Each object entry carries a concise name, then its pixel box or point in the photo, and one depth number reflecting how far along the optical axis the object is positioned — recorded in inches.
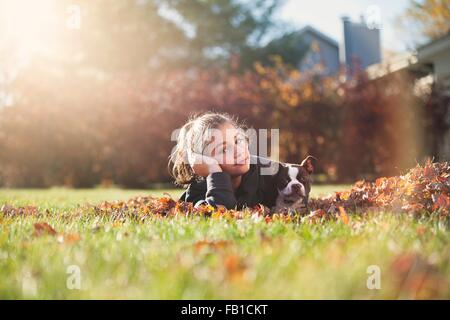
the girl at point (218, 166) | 142.9
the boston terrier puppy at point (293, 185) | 155.7
